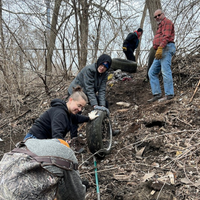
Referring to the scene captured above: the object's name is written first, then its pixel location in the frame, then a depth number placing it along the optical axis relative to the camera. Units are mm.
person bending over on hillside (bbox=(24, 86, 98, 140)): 2754
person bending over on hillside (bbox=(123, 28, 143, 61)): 7926
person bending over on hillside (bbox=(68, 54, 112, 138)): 4098
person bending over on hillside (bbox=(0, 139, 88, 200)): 1584
